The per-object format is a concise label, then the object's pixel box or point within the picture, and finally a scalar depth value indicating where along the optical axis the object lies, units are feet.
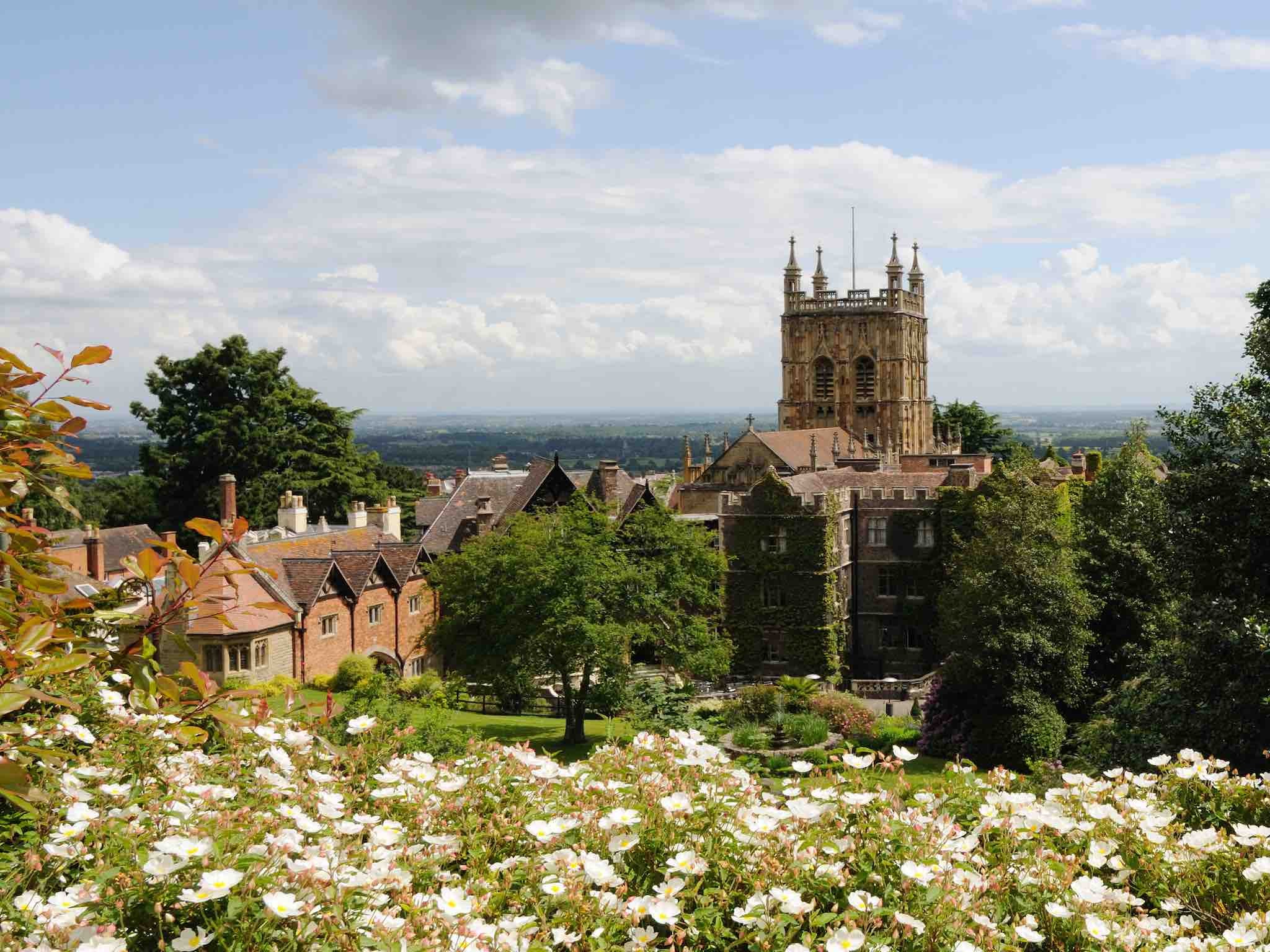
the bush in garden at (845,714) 131.95
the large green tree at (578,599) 126.52
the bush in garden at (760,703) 136.15
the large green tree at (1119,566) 122.52
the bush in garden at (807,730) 124.36
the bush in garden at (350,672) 140.97
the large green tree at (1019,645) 120.06
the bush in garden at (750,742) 103.78
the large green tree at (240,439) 233.76
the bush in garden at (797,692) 136.87
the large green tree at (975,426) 374.43
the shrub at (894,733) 127.95
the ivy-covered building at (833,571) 169.17
